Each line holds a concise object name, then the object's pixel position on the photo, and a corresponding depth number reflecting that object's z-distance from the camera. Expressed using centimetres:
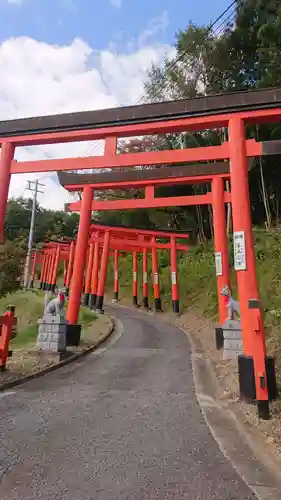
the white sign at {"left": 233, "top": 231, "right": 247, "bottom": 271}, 550
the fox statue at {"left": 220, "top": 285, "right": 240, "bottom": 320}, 835
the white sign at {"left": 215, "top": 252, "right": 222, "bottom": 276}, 1051
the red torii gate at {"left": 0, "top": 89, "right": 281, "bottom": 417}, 536
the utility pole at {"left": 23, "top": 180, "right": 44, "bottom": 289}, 2982
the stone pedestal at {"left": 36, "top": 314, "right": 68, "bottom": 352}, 852
